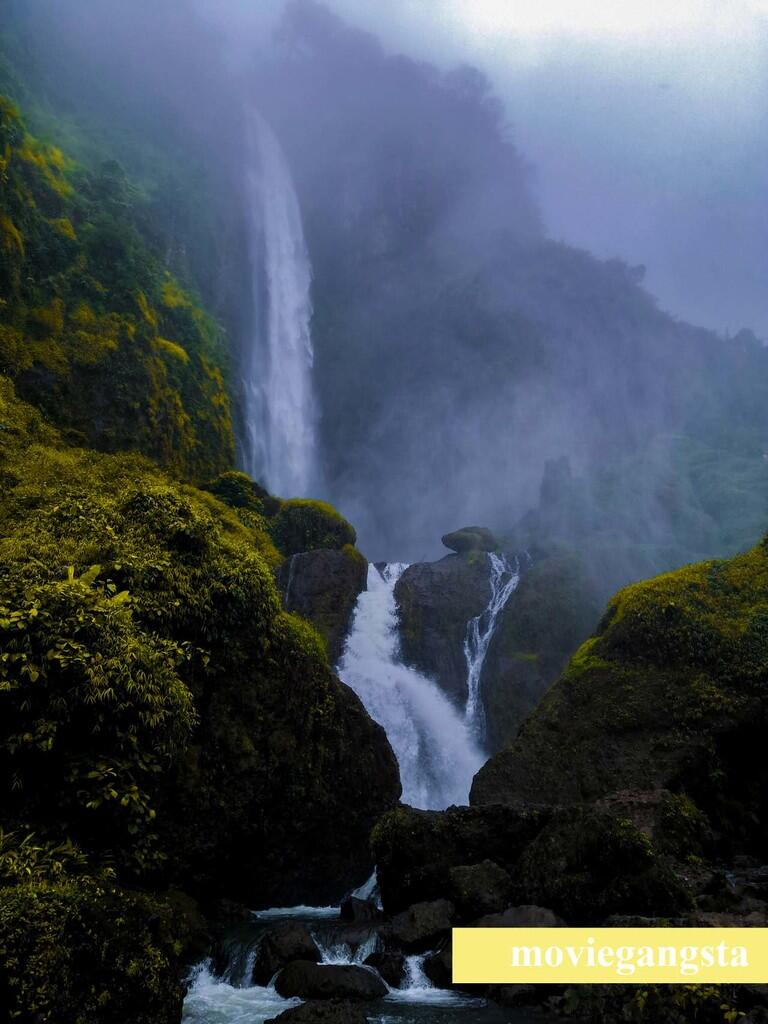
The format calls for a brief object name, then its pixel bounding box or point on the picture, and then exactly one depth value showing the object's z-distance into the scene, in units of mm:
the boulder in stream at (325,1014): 7594
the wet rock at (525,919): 9242
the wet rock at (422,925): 10355
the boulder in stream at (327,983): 8922
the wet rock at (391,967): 9578
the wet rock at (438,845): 12328
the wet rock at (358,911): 12565
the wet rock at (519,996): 8461
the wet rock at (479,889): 10578
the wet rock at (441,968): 9414
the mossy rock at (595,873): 9328
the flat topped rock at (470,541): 36281
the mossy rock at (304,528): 30750
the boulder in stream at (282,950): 9766
